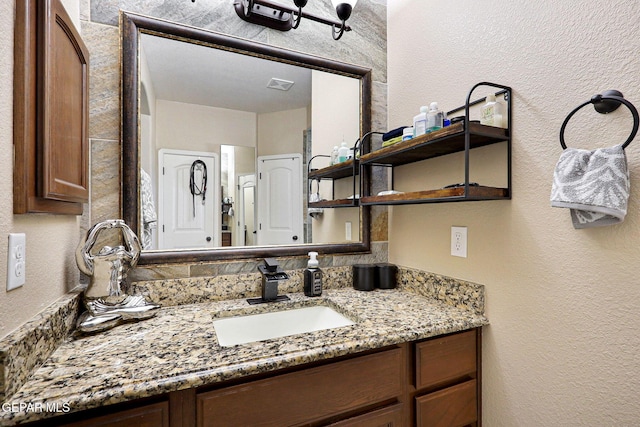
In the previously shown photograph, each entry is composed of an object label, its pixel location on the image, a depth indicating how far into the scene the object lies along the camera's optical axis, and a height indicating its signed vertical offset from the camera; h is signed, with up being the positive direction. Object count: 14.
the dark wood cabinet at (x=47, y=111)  0.73 +0.28
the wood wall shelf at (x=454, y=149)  0.99 +0.27
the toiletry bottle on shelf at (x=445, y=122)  1.14 +0.35
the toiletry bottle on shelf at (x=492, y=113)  1.07 +0.36
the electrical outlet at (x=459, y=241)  1.26 -0.11
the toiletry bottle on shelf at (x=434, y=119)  1.15 +0.36
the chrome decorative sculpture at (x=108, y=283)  1.02 -0.24
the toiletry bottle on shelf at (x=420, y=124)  1.17 +0.35
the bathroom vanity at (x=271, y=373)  0.71 -0.41
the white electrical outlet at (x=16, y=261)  0.70 -0.11
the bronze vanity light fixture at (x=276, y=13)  1.38 +0.92
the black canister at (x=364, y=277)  1.51 -0.30
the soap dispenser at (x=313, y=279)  1.41 -0.29
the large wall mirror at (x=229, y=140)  1.25 +0.34
